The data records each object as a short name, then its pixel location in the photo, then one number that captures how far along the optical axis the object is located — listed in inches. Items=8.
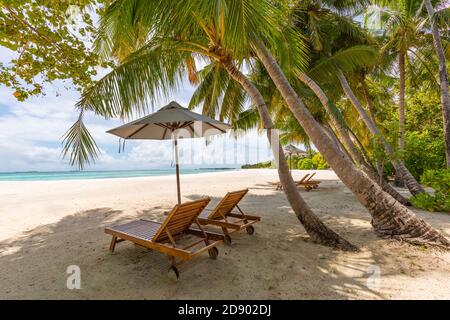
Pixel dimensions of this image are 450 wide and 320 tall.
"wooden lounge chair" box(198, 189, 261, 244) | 155.5
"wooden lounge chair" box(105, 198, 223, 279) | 113.0
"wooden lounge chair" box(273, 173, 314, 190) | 417.1
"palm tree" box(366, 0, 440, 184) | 322.3
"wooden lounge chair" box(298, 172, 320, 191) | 420.4
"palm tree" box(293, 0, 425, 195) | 299.2
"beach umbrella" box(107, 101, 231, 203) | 157.9
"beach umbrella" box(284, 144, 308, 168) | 619.0
